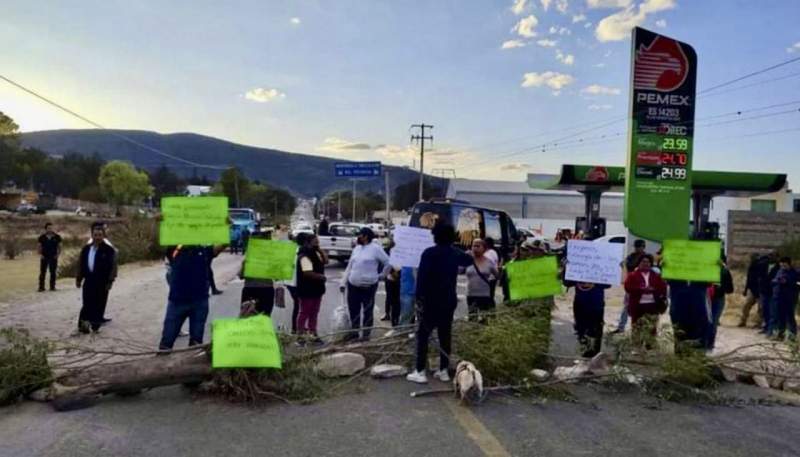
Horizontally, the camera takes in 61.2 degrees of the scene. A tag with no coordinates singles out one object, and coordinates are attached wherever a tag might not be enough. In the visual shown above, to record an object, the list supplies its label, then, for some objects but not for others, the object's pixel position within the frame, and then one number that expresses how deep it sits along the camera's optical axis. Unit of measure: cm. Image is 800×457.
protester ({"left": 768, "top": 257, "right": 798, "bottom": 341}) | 1168
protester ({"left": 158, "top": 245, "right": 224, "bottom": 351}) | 779
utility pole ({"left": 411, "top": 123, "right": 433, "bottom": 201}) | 7541
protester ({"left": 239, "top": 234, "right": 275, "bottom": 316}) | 920
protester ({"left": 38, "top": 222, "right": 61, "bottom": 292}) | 1667
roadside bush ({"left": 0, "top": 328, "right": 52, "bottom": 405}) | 645
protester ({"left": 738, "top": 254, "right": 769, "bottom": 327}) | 1294
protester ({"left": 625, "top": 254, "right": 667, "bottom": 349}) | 916
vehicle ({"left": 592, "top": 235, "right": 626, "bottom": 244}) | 2540
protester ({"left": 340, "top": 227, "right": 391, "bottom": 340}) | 953
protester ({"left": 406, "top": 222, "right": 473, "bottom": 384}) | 736
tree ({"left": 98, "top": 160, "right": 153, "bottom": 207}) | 10950
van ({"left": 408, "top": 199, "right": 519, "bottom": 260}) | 1775
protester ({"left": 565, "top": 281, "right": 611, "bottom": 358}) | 868
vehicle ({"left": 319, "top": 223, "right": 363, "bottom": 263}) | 2472
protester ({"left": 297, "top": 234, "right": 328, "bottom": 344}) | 930
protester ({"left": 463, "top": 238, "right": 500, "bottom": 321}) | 912
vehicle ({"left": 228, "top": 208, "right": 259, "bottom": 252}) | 3331
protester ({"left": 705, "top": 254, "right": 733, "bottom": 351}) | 1039
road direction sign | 5309
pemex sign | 1756
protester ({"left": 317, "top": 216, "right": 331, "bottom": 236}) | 2652
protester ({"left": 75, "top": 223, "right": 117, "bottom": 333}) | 1034
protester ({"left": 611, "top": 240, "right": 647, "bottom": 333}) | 1027
